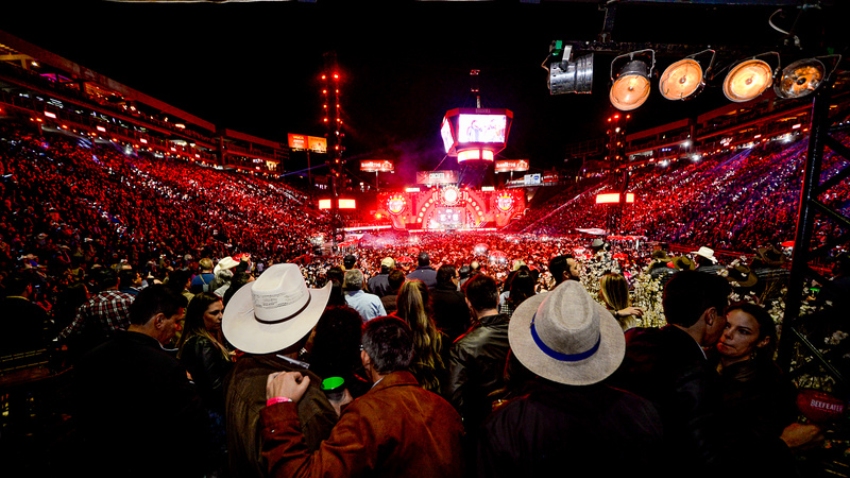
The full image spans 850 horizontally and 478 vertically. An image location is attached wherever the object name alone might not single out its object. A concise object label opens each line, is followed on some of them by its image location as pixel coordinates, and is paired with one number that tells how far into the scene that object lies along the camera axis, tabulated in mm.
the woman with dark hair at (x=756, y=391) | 1564
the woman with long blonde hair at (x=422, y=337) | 2613
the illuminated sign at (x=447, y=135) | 23662
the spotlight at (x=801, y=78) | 3014
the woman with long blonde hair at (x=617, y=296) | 3271
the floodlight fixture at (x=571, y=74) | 4203
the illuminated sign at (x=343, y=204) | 20344
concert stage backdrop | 35938
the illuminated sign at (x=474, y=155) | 22609
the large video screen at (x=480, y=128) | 22281
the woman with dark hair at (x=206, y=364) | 2660
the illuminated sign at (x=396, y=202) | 35594
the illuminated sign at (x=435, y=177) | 37441
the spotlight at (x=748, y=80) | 3668
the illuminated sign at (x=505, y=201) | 36281
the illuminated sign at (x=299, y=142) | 48250
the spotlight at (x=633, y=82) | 4082
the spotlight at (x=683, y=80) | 3971
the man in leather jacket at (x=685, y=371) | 1613
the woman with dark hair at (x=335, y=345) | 2057
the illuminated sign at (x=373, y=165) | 44875
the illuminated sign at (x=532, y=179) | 43031
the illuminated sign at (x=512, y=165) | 45062
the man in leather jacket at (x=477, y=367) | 2592
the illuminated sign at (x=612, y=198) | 21531
